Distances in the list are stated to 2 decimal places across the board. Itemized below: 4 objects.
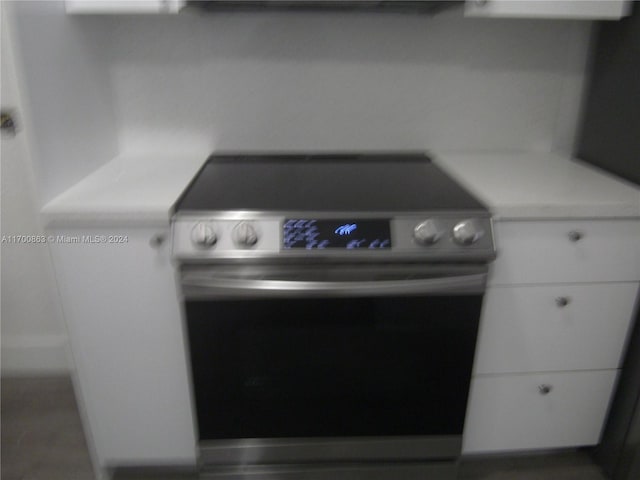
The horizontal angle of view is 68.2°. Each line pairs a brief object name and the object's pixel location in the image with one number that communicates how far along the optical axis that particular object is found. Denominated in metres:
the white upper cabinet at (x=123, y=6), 1.21
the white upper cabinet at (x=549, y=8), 1.25
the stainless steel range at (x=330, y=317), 1.11
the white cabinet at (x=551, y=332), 1.24
